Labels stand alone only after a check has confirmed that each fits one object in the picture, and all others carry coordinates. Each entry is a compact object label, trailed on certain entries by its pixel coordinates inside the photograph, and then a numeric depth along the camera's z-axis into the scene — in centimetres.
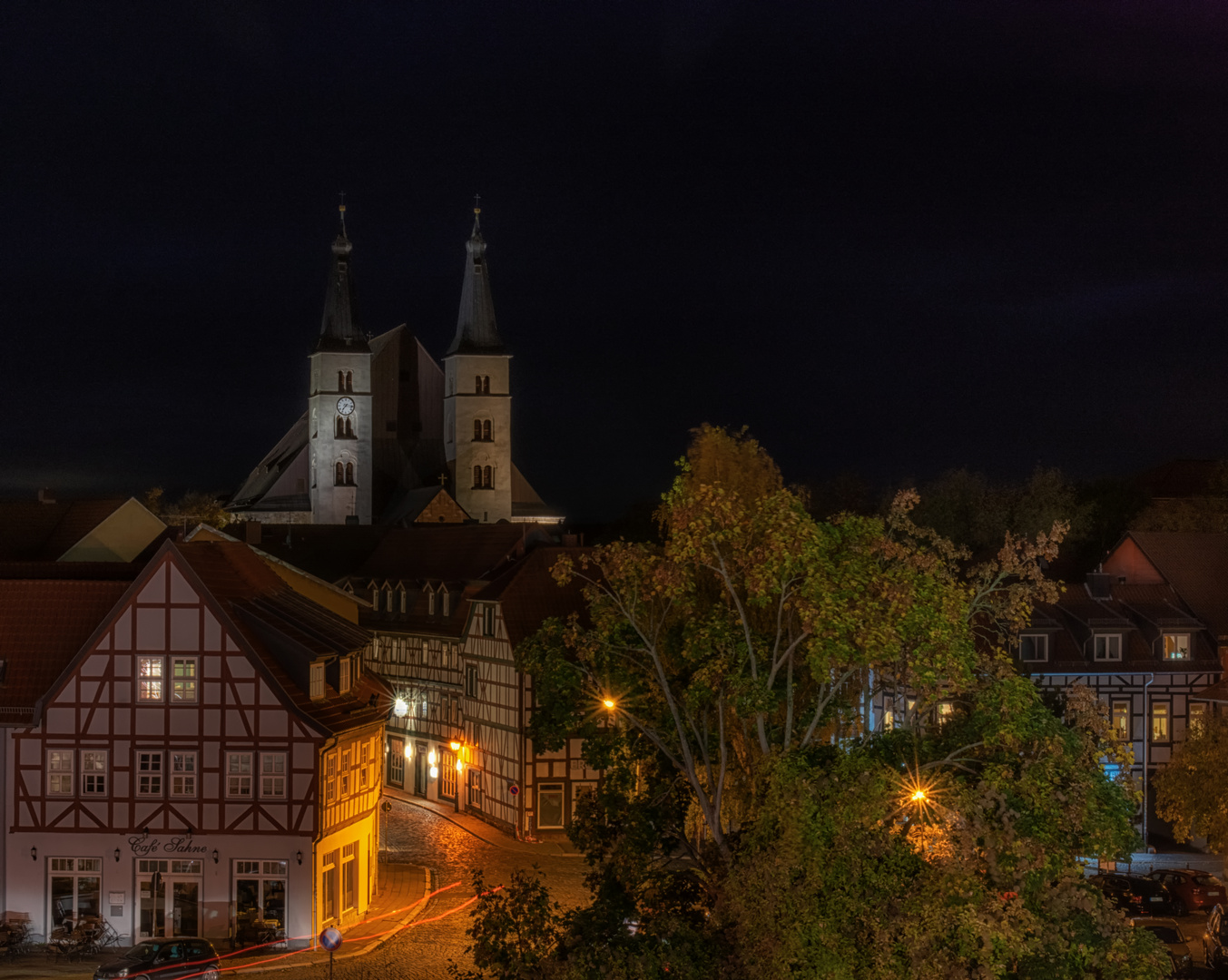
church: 12569
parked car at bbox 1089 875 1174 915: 4081
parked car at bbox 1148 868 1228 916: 4162
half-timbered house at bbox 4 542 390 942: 4003
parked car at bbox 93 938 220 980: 3441
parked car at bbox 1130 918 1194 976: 3677
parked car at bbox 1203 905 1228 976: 3566
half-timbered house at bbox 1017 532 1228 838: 5403
